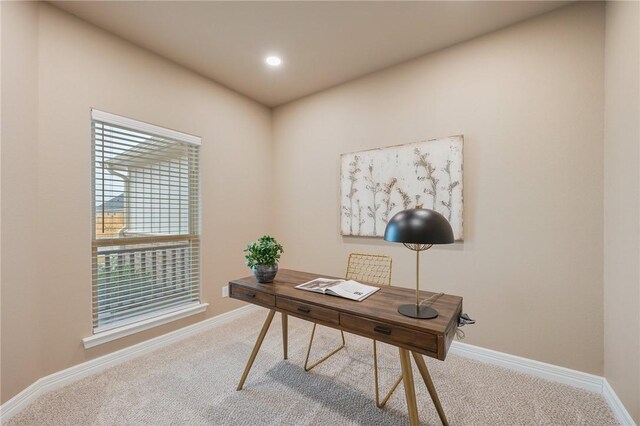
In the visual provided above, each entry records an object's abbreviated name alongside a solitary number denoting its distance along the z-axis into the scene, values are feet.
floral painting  7.66
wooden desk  3.74
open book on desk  5.10
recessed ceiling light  8.45
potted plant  6.04
